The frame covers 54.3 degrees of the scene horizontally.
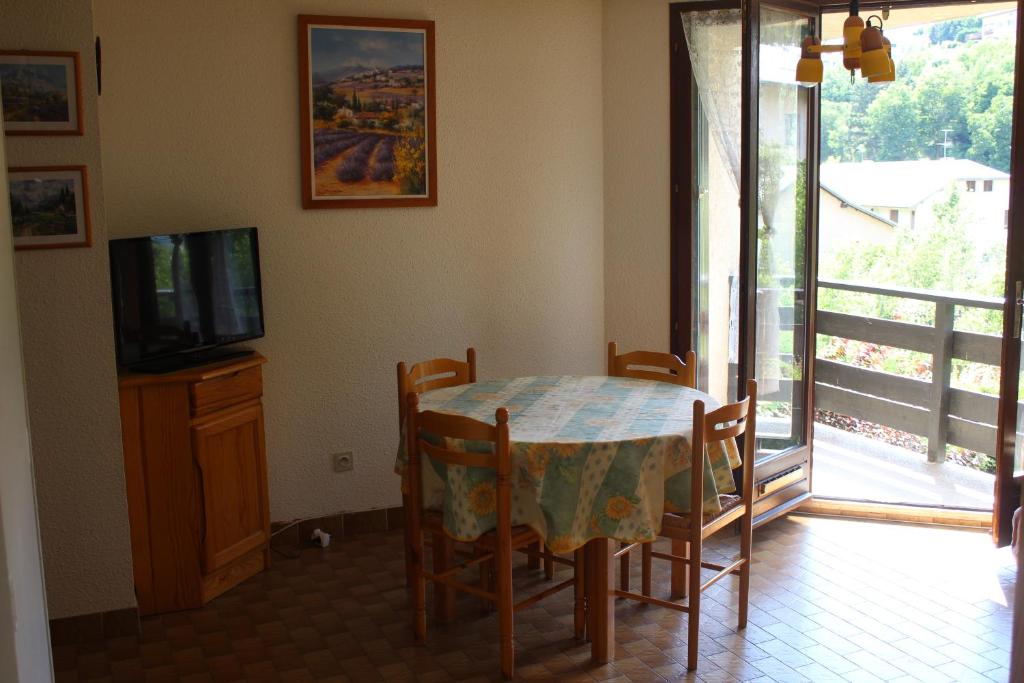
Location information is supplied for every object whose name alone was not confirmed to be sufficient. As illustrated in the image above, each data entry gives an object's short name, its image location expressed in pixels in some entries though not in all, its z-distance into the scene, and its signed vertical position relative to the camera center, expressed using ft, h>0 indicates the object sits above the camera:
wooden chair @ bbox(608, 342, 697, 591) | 12.98 -1.94
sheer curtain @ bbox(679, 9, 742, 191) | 15.29 +2.41
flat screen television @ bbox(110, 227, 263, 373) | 12.17 -0.73
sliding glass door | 14.39 +0.07
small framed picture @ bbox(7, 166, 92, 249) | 11.11 +0.41
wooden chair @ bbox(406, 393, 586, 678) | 10.31 -3.19
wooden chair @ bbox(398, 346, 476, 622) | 12.11 -2.03
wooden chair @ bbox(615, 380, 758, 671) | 10.63 -3.28
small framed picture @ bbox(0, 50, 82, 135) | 10.93 +1.65
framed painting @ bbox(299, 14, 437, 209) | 14.24 +1.79
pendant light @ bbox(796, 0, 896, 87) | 10.64 +1.86
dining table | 10.40 -2.70
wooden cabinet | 12.25 -2.98
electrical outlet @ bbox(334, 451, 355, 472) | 15.23 -3.43
